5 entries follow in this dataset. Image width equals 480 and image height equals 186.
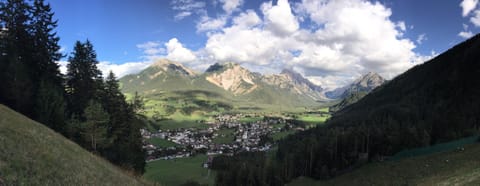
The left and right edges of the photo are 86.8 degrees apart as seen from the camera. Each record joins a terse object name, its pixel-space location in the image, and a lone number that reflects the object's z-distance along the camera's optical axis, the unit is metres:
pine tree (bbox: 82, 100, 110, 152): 41.56
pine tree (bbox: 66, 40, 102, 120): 52.88
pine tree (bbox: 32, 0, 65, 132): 41.00
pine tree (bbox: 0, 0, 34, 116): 40.06
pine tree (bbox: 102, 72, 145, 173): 47.50
